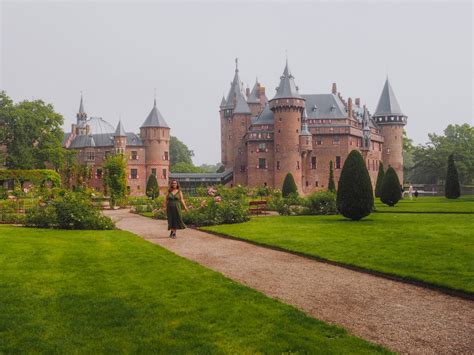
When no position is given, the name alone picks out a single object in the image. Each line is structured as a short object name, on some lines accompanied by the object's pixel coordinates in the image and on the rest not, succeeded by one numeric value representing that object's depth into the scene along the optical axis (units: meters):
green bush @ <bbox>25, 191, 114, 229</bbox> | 17.91
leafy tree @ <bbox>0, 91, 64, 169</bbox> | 54.91
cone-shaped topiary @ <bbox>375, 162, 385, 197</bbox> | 44.81
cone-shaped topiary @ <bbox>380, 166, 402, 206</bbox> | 30.17
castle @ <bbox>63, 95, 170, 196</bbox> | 63.56
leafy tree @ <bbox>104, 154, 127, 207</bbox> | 35.53
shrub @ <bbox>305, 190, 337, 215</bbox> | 25.83
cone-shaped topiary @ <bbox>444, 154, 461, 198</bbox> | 38.59
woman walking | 15.20
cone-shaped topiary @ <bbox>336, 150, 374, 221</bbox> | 20.58
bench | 26.33
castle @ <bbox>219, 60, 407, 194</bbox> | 55.94
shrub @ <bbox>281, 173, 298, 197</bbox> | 38.95
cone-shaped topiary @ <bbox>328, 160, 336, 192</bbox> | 42.54
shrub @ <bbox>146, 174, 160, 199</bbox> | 45.99
